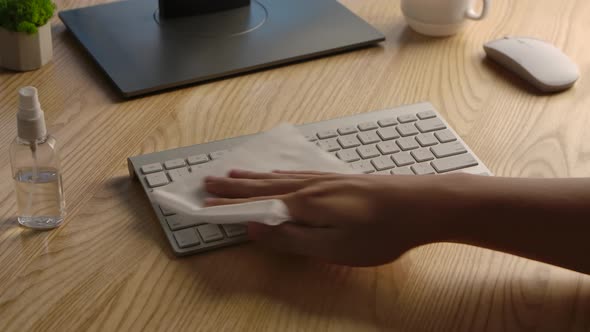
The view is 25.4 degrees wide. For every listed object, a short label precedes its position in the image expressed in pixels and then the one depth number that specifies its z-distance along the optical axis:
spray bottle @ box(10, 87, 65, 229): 1.03
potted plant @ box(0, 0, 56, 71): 1.21
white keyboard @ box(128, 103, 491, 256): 1.08
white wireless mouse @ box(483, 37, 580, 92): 1.27
